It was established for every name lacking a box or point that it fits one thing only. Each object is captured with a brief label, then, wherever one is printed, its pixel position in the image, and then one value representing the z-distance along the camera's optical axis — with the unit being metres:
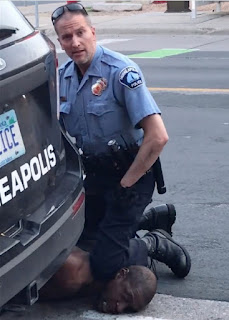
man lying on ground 4.29
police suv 3.30
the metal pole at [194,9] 20.78
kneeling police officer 4.25
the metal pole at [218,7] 22.00
